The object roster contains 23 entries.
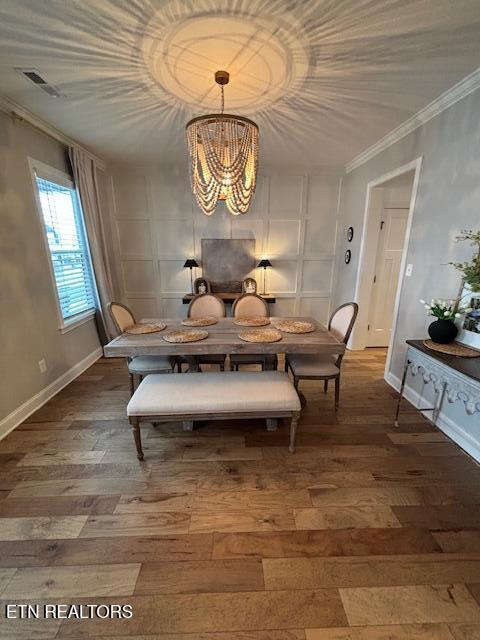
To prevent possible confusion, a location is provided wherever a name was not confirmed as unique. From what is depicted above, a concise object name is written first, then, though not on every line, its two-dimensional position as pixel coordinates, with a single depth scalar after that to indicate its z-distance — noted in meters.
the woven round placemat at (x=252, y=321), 2.42
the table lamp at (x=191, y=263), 3.99
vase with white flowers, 1.92
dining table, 1.94
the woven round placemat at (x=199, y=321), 2.44
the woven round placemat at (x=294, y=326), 2.24
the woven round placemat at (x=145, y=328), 2.26
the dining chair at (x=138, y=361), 2.38
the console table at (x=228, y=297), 3.96
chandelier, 1.80
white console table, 1.53
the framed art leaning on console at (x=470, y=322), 1.86
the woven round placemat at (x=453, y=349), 1.76
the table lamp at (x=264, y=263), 4.01
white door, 3.39
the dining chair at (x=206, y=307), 2.90
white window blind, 2.75
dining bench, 1.73
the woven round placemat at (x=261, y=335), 2.02
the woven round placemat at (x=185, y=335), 2.03
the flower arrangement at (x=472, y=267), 1.71
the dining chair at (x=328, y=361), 2.24
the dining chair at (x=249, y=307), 2.88
